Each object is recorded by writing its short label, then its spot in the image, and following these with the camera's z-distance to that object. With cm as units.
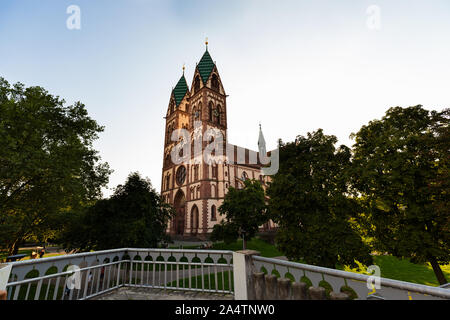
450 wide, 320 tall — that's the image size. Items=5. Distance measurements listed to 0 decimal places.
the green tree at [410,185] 817
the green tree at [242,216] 2008
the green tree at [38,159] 934
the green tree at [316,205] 849
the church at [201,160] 3225
